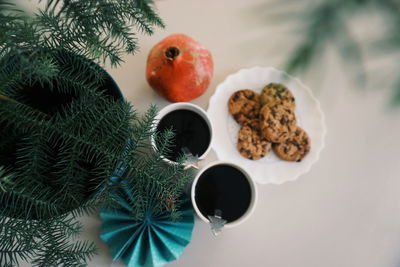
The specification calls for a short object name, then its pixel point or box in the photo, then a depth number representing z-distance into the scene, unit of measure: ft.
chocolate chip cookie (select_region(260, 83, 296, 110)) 1.71
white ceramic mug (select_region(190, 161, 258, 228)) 1.45
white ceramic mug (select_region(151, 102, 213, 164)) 1.54
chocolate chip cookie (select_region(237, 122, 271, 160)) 1.69
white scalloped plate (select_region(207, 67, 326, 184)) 1.71
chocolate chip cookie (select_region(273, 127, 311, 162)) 1.69
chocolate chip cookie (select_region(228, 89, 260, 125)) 1.74
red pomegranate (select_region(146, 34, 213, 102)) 1.54
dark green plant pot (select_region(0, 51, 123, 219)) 1.10
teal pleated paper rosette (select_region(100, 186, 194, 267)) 1.49
